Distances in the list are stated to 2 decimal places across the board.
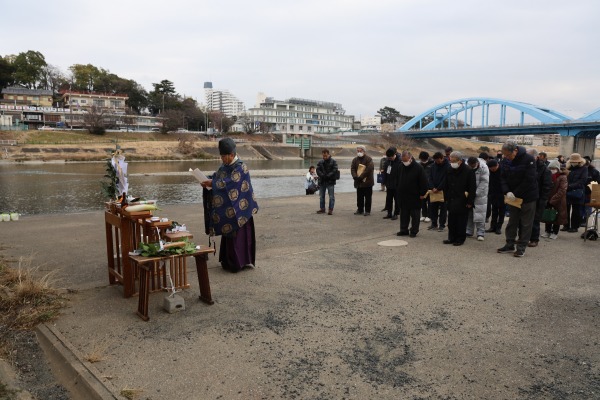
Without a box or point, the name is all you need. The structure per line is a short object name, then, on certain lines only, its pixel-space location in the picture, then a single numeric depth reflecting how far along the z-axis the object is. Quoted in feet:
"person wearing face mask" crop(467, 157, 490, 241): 25.73
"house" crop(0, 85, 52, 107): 241.80
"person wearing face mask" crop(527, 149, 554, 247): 24.48
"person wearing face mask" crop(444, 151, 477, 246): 24.64
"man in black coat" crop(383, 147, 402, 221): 32.76
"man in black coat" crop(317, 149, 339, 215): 35.10
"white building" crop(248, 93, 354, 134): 384.88
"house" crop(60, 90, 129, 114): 262.00
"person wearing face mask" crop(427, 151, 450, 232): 27.55
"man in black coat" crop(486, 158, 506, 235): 27.76
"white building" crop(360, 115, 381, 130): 508.20
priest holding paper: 16.96
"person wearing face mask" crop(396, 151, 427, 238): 26.37
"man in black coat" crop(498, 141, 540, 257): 21.76
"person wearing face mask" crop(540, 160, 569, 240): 26.61
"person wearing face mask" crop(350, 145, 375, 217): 34.94
